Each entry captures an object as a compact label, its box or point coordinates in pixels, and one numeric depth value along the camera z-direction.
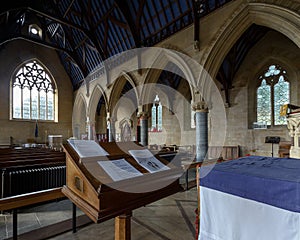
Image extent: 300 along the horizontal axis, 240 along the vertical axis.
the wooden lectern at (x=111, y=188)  1.19
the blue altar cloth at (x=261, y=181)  1.02
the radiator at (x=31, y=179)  3.18
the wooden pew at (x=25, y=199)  1.48
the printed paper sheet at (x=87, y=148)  1.51
